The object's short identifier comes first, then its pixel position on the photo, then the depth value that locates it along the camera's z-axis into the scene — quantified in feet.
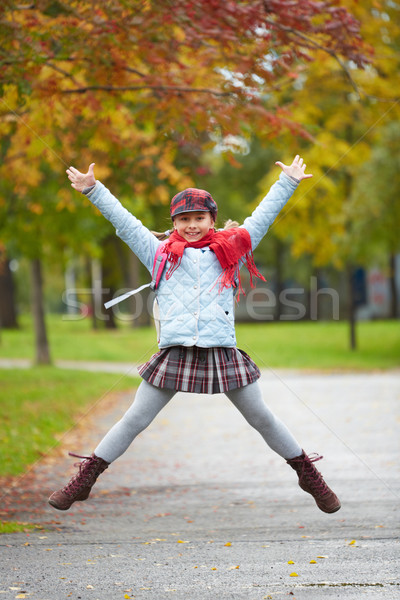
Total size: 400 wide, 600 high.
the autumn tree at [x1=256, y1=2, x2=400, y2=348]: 103.30
